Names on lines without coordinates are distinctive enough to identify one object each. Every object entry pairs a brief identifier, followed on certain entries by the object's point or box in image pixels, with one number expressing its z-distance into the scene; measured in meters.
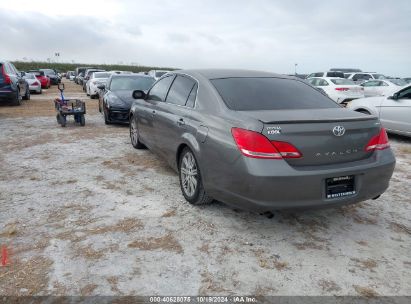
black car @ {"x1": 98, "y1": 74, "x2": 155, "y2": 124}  9.77
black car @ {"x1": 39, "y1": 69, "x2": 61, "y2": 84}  34.82
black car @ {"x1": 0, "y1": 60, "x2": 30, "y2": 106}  13.33
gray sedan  3.21
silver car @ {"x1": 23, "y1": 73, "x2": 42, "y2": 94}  21.80
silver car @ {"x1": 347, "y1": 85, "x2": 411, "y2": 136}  8.19
